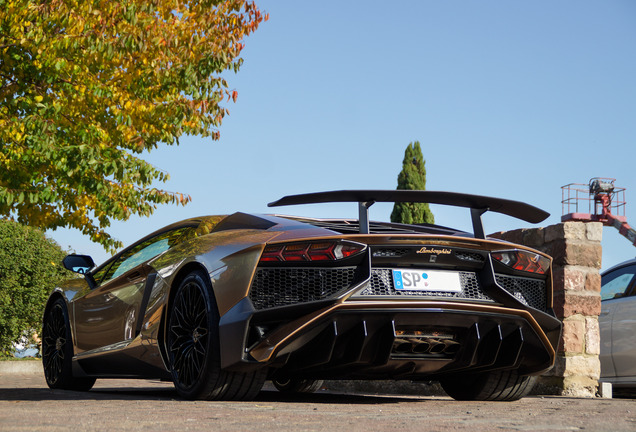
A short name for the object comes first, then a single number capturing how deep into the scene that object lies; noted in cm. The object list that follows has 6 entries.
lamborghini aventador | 455
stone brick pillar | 712
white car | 788
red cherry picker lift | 5259
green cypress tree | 3819
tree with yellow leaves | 1088
